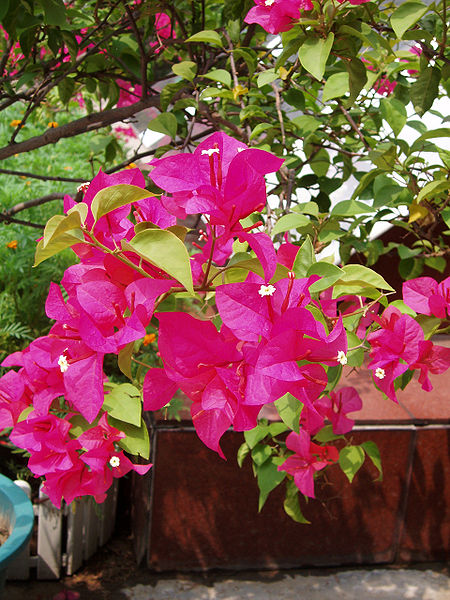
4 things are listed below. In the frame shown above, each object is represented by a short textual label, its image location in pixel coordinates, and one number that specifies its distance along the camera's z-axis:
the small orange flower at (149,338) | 1.51
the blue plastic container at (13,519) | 1.17
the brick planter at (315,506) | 1.55
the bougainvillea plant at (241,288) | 0.43
